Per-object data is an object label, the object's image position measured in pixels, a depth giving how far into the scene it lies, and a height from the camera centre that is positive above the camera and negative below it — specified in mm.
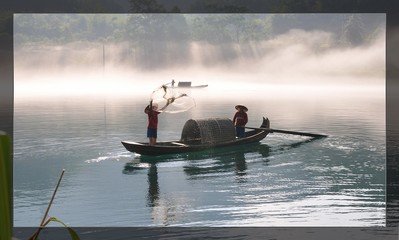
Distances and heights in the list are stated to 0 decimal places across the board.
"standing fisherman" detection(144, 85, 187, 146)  17453 -113
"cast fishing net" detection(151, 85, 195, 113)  22761 +167
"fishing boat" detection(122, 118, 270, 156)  19734 -327
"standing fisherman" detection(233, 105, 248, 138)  20750 -135
